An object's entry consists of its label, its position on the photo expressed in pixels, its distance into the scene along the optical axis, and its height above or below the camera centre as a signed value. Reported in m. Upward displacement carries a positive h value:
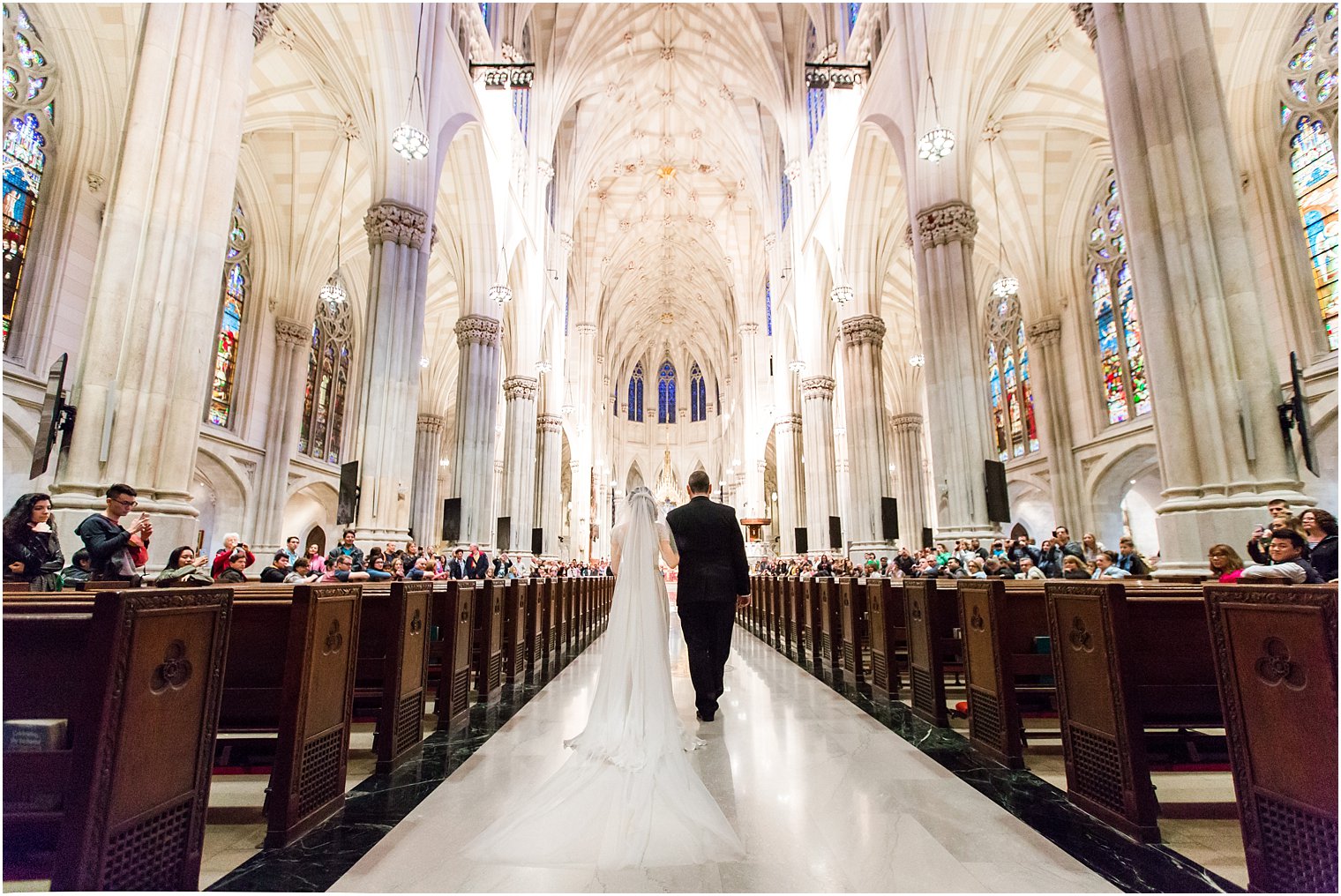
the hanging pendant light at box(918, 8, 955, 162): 8.72 +5.93
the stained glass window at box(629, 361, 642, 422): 46.72 +12.57
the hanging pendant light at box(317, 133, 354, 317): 11.05 +4.96
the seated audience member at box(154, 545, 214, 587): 3.44 -0.06
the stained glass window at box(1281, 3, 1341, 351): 10.41 +7.40
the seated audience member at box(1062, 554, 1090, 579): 6.68 -0.12
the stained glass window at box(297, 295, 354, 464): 19.62 +5.95
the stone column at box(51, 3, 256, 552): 5.57 +2.70
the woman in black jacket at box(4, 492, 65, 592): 4.37 +0.12
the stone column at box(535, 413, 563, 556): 23.02 +3.13
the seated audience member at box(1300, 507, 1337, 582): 4.09 +0.11
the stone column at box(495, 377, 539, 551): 18.95 +3.21
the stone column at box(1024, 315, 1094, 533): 17.05 +3.92
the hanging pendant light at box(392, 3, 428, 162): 8.39 +5.77
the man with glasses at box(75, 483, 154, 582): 4.52 +0.17
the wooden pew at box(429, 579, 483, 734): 4.21 -0.71
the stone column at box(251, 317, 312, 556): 16.83 +3.83
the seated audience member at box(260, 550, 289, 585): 7.08 -0.12
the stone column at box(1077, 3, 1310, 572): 5.67 +2.62
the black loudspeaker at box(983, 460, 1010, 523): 9.97 +1.05
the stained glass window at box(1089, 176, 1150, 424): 15.49 +6.42
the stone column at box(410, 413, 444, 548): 23.73 +3.97
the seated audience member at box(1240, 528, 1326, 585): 3.07 -0.05
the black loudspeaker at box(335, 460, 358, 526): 9.52 +1.00
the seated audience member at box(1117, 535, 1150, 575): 7.26 -0.04
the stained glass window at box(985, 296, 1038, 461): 19.64 +5.86
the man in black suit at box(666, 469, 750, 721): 4.36 -0.14
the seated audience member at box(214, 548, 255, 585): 5.82 -0.09
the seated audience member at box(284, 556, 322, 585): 6.93 -0.15
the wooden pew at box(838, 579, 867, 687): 5.85 -0.72
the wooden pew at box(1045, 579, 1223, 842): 2.54 -0.56
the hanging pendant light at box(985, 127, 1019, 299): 11.98 +5.36
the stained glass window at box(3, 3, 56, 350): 10.34 +7.47
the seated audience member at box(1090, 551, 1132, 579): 7.02 -0.10
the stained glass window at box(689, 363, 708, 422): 46.78 +12.45
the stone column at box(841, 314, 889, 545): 14.69 +3.32
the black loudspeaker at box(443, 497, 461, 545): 13.50 +0.89
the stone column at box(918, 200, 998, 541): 10.22 +3.26
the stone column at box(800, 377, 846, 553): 19.27 +3.29
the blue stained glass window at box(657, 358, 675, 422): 47.22 +12.86
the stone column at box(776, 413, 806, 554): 22.67 +3.02
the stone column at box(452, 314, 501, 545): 14.88 +3.60
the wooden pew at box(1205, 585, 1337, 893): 1.79 -0.52
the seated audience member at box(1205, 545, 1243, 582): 4.90 -0.04
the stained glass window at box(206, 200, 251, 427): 15.98 +6.49
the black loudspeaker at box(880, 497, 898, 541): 14.07 +0.89
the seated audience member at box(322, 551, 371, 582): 6.24 -0.13
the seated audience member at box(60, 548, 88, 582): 4.57 -0.05
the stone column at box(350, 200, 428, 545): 9.91 +3.25
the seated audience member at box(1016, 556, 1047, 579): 7.01 -0.15
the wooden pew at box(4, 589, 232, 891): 1.62 -0.50
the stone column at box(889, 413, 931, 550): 24.40 +3.59
